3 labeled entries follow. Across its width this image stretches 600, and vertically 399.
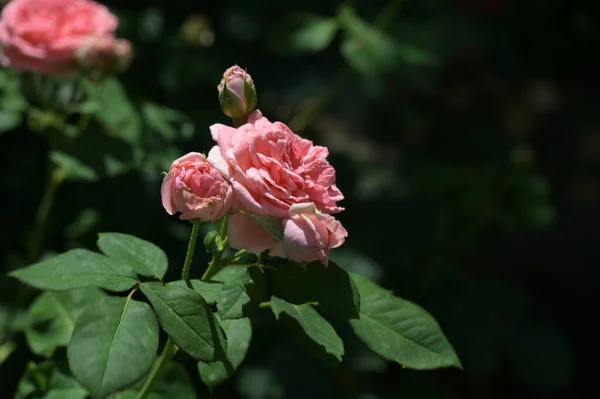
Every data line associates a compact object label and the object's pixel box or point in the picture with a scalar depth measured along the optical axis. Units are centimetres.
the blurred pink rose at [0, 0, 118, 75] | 159
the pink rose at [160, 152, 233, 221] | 130
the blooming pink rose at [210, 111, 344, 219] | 130
